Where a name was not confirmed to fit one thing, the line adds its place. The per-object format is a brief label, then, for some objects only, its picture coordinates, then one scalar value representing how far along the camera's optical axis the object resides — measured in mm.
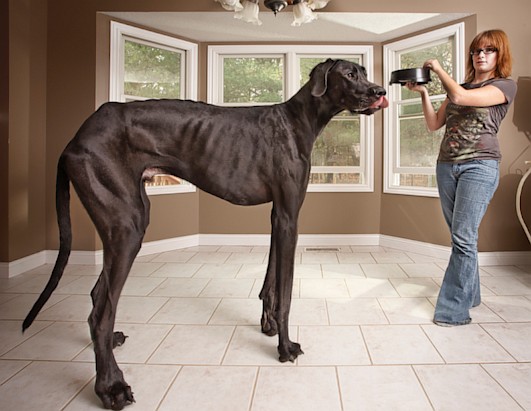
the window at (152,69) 4066
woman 2303
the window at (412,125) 4270
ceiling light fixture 3748
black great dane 1527
